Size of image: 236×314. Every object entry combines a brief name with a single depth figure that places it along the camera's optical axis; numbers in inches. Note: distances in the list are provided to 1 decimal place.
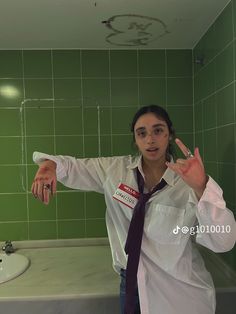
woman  42.2
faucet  74.1
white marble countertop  53.6
